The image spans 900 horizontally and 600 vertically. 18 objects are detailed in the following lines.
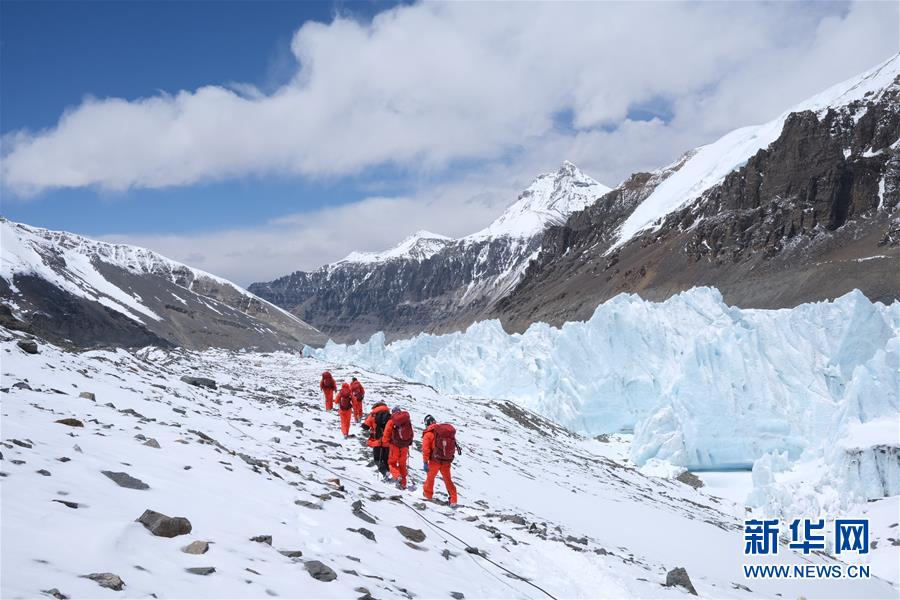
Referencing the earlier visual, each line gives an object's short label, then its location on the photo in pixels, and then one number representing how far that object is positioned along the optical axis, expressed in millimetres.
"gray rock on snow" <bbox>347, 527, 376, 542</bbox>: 6367
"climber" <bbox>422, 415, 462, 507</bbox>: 9586
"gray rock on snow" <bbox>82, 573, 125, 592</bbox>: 3764
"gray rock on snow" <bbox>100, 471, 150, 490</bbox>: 5623
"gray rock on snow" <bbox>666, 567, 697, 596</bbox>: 7391
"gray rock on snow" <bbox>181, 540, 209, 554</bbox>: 4574
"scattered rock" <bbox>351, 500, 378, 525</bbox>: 7100
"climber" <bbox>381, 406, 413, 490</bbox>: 10078
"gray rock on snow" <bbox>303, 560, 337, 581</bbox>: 4887
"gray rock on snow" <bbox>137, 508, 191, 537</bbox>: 4703
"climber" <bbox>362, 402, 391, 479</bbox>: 10586
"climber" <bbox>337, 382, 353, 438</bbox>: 14031
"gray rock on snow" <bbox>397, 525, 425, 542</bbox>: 6941
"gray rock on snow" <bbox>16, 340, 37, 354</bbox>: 13102
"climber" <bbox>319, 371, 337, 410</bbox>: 17922
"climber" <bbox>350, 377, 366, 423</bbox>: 15117
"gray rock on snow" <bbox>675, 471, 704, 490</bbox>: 22453
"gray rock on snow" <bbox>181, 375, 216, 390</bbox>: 18125
